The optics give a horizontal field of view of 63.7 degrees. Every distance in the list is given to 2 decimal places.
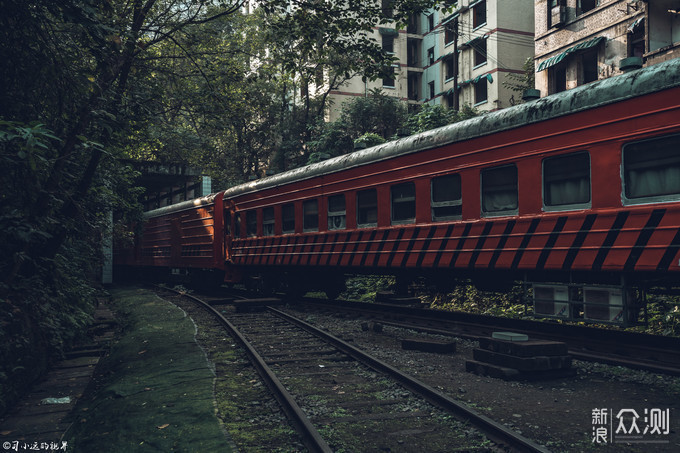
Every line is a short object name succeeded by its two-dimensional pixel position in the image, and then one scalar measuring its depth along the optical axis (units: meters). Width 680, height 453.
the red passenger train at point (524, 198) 6.03
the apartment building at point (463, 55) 29.83
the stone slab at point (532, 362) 5.86
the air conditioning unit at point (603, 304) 6.25
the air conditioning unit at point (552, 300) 6.87
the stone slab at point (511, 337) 6.18
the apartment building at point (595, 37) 16.08
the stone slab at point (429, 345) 7.42
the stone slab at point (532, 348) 5.95
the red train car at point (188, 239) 16.89
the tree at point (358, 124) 26.27
